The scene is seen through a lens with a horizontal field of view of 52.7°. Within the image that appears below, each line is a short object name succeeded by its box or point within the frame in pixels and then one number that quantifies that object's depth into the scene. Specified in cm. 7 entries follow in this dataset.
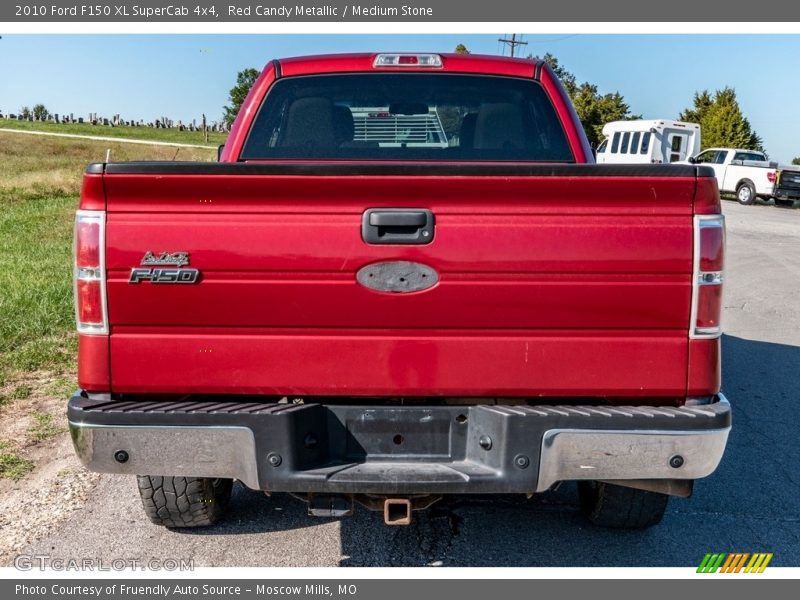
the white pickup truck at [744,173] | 2709
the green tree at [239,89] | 5675
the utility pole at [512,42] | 5719
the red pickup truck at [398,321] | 277
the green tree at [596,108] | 4962
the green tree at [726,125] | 4284
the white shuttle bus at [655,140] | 3009
